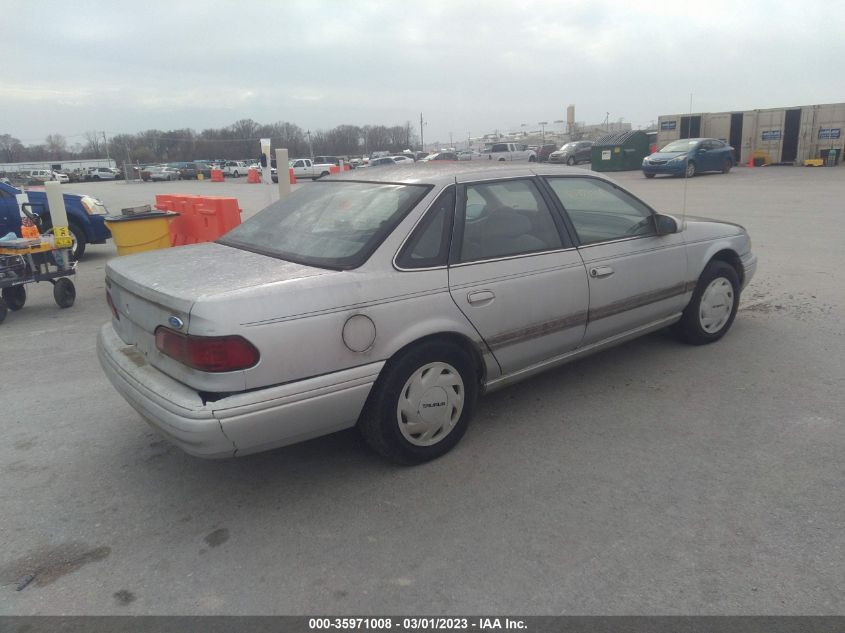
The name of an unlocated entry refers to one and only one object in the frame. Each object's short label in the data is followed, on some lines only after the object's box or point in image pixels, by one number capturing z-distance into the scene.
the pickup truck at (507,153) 37.91
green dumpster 31.20
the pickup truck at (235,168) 52.44
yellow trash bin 7.73
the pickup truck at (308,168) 41.19
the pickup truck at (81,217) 10.16
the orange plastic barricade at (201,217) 8.21
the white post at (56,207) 7.55
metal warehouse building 27.23
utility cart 6.54
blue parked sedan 23.72
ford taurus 2.72
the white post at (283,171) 9.64
